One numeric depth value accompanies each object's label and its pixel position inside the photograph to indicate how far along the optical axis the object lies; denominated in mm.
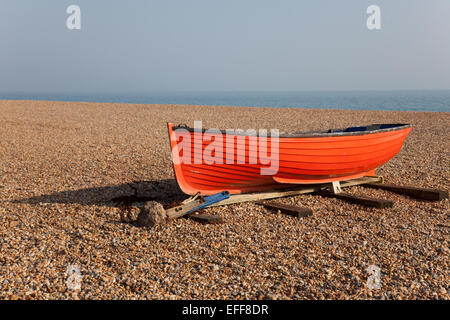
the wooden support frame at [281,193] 7520
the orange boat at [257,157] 7121
